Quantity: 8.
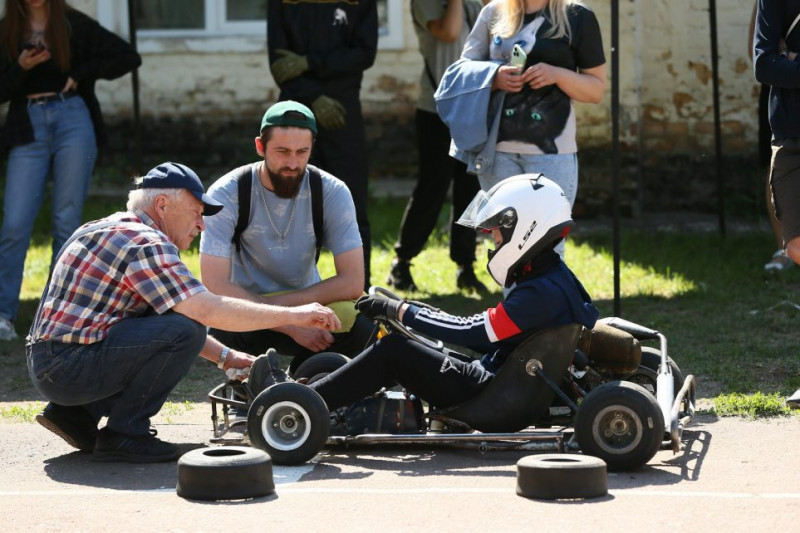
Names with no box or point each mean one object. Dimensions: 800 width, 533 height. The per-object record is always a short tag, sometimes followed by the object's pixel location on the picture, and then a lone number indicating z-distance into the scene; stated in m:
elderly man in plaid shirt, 12.27
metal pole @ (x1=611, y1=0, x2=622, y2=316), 17.37
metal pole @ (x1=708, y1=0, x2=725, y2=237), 23.78
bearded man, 14.46
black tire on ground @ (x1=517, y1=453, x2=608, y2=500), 10.73
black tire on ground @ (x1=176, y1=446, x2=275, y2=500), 10.95
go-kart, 11.70
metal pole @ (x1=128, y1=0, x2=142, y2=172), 22.65
